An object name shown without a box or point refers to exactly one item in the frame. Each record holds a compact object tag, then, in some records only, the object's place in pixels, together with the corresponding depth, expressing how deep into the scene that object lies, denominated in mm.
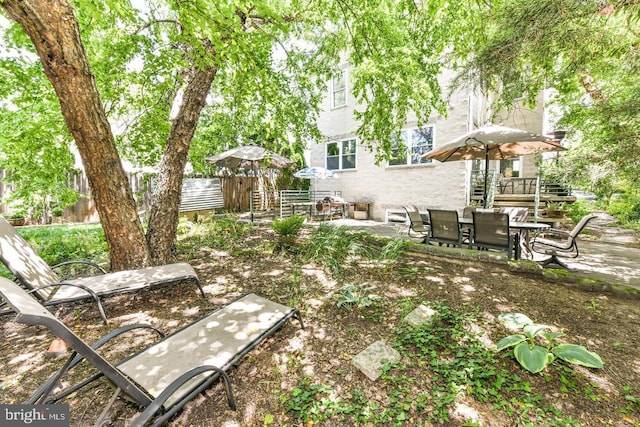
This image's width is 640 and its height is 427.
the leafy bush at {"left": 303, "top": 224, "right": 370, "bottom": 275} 4910
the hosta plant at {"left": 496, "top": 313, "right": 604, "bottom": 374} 1982
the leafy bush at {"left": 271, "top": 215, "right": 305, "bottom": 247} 5891
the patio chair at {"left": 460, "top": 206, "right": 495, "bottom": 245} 5338
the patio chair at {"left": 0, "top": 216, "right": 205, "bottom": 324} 2879
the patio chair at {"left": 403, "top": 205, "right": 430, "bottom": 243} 6278
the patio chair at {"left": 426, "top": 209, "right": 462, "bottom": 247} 4996
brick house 9500
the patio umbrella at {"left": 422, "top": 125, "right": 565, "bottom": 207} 4816
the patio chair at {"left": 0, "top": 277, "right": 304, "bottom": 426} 1394
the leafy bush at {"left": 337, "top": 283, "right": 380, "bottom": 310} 3297
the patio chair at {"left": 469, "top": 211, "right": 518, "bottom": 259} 4352
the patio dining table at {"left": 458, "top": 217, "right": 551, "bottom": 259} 4542
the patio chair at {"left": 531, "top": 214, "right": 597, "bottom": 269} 4518
